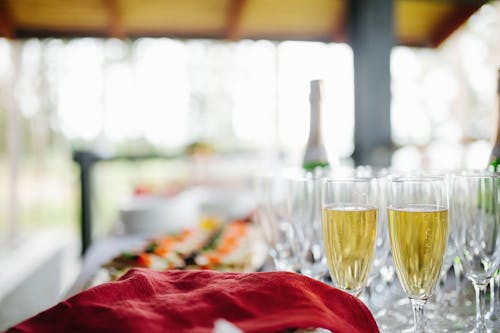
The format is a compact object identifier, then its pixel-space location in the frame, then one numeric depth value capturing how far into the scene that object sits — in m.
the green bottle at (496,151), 1.13
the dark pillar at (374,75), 2.85
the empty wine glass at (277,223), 0.85
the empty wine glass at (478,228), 0.66
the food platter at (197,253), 1.05
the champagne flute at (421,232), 0.62
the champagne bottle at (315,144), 1.48
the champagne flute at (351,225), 0.67
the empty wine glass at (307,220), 0.81
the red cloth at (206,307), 0.50
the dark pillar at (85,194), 2.50
